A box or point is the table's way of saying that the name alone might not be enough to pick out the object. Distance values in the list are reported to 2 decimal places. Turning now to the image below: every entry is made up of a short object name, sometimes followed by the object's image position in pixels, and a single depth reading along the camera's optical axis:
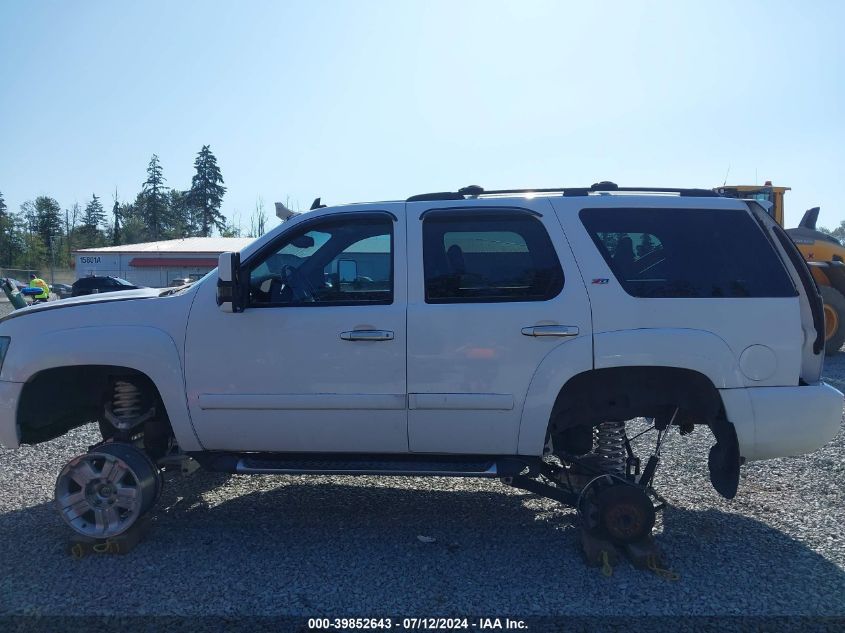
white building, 41.00
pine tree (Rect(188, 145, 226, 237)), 72.69
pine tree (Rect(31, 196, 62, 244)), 77.06
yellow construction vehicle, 11.71
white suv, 4.14
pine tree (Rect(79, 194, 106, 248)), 78.12
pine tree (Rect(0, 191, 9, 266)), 69.38
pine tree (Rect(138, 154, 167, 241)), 78.56
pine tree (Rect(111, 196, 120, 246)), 69.62
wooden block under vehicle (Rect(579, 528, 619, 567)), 4.20
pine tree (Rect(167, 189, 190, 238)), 78.06
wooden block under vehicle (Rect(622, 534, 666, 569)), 4.14
